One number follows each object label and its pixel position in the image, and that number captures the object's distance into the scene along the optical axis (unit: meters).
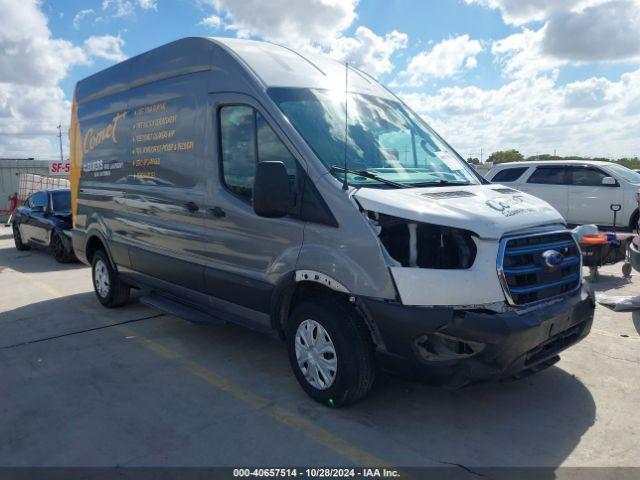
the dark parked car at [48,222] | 10.81
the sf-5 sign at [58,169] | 23.86
